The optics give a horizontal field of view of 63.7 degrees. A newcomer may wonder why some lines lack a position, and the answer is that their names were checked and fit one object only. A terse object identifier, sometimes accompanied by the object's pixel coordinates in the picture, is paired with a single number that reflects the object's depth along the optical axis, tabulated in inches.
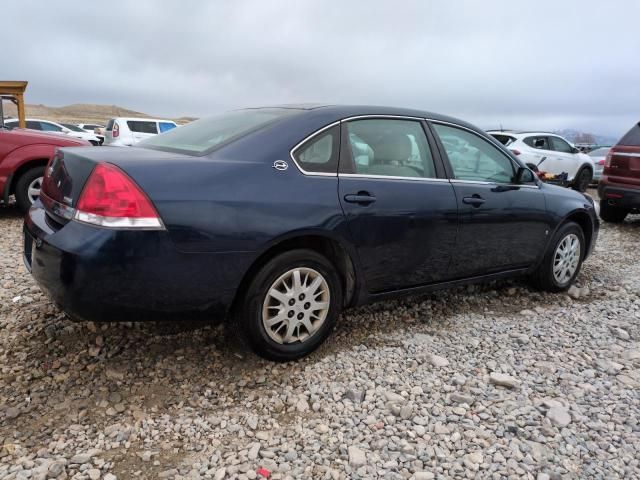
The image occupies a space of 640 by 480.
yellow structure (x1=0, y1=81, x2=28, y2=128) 429.1
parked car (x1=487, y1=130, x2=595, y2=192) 483.5
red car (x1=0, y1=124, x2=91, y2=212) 241.9
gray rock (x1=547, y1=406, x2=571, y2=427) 100.1
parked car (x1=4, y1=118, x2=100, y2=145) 763.0
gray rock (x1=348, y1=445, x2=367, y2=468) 86.5
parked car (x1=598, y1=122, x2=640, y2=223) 290.7
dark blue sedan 94.3
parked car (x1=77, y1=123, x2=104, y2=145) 786.3
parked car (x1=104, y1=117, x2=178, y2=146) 601.3
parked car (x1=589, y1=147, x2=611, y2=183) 580.1
